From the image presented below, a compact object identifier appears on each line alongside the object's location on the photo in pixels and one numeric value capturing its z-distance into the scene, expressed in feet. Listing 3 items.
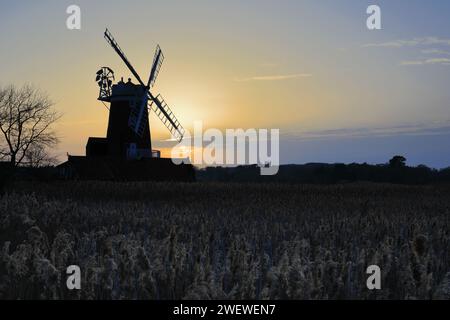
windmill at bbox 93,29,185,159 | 164.45
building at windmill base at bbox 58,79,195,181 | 153.69
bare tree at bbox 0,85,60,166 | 170.71
